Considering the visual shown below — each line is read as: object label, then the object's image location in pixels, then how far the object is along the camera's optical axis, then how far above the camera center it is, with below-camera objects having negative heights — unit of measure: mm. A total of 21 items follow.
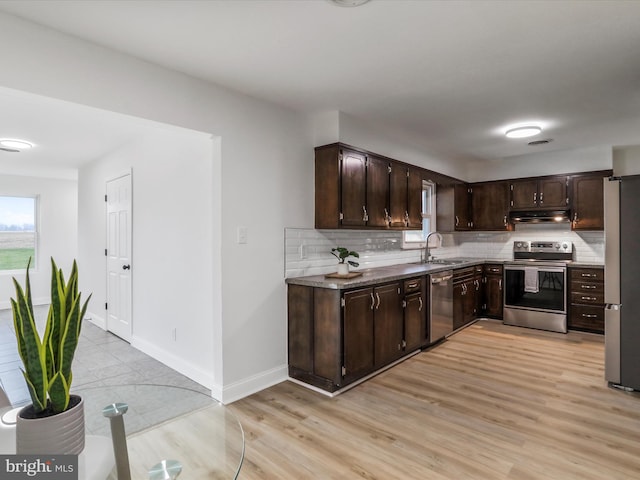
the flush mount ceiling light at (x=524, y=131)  4113 +1197
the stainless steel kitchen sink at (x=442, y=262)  5125 -356
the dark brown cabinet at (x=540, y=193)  5223 +632
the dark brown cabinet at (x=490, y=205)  5742 +498
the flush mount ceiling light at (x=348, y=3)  1861 +1196
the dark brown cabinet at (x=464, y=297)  4781 -824
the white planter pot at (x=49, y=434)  985 -530
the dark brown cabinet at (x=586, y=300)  4734 -836
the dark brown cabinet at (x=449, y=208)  5633 +443
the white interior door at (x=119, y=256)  4504 -217
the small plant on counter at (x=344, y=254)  3490 -159
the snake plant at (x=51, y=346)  1019 -305
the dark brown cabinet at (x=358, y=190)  3471 +486
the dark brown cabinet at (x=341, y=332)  3012 -831
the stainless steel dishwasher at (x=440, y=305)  4176 -813
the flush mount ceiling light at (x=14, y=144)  4270 +1145
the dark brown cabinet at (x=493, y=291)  5465 -817
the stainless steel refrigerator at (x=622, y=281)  3020 -382
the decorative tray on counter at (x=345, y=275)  3412 -358
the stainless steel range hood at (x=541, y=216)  5219 +290
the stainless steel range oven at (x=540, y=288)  4922 -718
